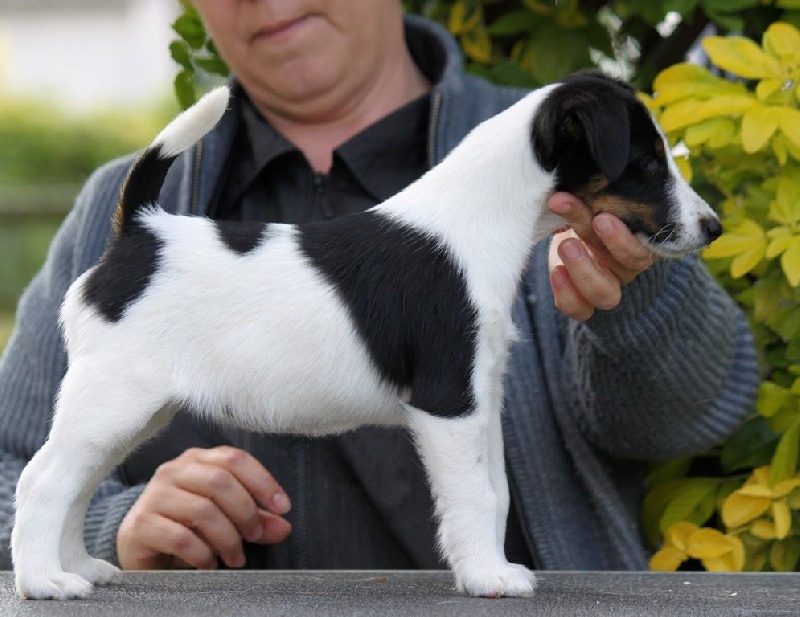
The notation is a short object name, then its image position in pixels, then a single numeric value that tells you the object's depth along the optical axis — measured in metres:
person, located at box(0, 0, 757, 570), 4.99
